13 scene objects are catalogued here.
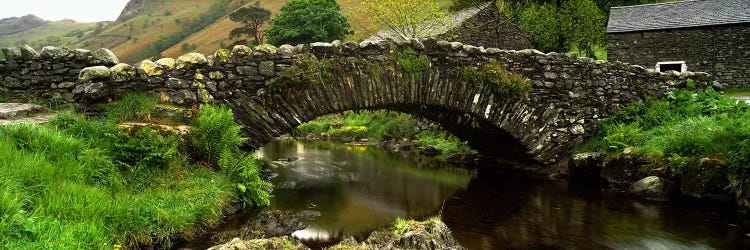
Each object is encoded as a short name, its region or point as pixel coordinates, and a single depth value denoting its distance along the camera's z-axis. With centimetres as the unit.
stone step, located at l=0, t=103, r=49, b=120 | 757
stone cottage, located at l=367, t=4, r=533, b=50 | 2244
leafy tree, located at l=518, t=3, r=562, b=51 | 2923
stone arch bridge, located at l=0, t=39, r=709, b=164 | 834
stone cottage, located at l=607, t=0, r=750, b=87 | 2472
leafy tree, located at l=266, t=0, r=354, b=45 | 3897
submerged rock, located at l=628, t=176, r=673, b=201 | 1002
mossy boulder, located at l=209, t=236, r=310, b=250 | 490
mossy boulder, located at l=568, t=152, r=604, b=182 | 1189
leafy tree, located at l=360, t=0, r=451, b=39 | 2147
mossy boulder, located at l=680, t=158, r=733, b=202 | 899
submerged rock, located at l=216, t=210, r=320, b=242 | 660
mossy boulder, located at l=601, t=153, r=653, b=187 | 1058
